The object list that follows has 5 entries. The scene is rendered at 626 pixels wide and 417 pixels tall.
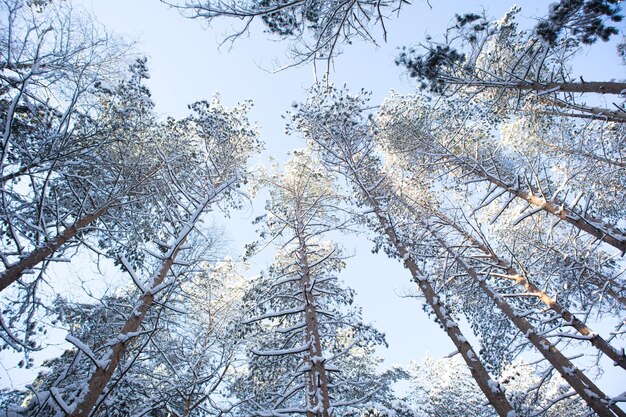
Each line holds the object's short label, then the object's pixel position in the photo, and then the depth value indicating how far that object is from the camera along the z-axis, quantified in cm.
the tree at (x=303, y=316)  581
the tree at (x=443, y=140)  891
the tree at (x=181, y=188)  388
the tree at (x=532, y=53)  566
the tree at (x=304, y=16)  386
